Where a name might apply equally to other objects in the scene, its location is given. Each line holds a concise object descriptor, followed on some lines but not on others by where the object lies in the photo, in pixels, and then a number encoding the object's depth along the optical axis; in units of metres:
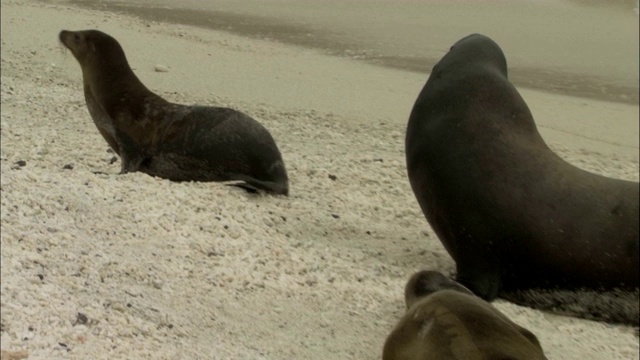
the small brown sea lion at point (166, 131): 7.57
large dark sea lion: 5.40
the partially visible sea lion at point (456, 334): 3.15
